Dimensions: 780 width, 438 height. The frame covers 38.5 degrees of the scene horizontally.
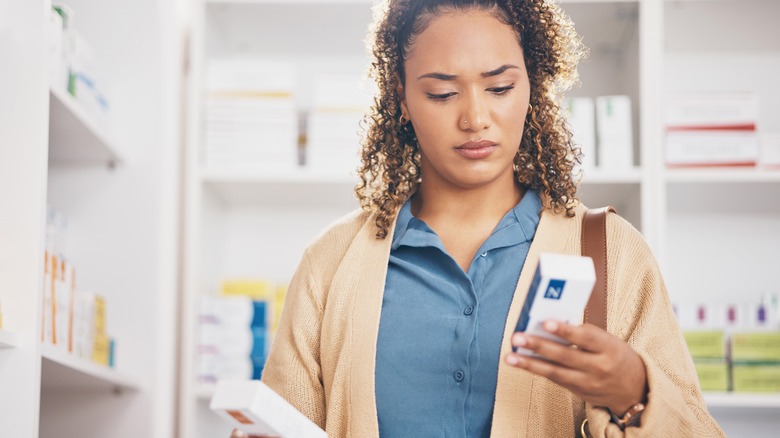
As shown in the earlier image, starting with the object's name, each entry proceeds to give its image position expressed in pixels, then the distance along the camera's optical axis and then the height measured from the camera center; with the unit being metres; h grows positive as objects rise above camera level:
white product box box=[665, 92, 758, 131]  2.88 +0.39
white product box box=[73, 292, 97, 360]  2.29 -0.14
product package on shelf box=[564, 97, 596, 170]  2.87 +0.34
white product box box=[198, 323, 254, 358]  2.84 -0.21
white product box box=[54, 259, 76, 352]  2.15 -0.10
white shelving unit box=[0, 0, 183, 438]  2.60 +0.09
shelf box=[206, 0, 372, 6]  2.98 +0.68
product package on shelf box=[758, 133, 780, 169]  2.85 +0.28
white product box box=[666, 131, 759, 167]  2.86 +0.28
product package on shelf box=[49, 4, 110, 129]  2.13 +0.38
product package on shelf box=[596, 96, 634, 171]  2.86 +0.31
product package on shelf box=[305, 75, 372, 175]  2.93 +0.35
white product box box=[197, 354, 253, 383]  2.83 -0.28
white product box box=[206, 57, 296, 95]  2.94 +0.48
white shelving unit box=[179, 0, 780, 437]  2.85 +0.21
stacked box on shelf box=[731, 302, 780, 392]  2.78 -0.25
